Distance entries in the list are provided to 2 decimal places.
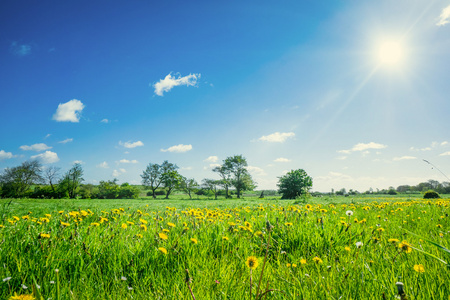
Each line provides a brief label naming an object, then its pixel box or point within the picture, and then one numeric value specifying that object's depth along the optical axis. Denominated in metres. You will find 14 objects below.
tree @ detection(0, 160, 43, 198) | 60.69
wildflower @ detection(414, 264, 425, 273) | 1.78
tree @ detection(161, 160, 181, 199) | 82.81
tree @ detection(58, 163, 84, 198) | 72.19
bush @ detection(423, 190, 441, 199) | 36.88
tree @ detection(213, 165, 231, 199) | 79.50
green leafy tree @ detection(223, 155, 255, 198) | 78.56
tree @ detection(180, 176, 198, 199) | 84.75
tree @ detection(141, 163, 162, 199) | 86.19
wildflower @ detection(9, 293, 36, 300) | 1.08
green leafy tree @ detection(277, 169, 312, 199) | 55.47
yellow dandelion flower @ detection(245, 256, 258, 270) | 1.46
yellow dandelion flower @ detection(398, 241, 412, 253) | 2.07
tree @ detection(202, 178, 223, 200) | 85.94
